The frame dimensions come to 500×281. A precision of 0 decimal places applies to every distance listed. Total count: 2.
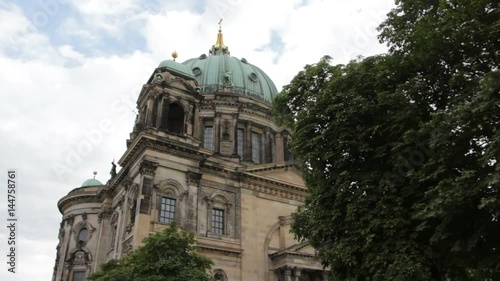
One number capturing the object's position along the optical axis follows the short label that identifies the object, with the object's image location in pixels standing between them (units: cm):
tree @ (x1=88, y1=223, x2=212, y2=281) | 1923
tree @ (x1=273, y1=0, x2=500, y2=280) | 1152
